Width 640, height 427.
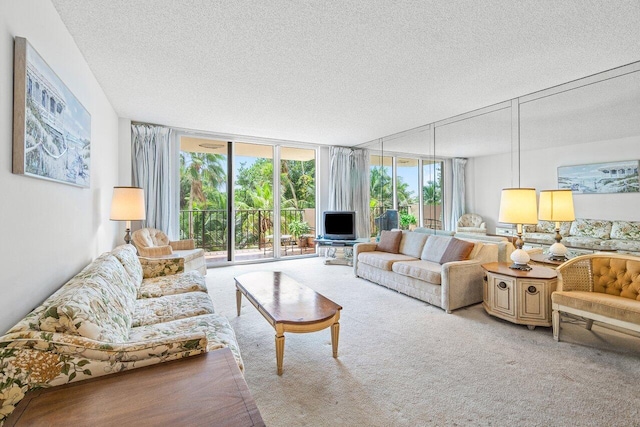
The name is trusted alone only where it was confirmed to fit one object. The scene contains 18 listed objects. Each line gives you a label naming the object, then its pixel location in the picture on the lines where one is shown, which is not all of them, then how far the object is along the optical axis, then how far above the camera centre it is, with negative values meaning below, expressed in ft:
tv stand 18.70 -2.16
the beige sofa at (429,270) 10.62 -2.20
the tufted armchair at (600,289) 7.14 -2.05
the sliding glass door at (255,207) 20.30 +0.68
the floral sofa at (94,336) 3.50 -1.77
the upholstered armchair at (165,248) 12.96 -1.46
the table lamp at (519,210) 9.53 +0.16
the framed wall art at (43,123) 4.64 +1.81
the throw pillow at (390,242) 15.21 -1.36
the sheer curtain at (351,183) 21.61 +2.45
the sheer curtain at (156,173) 15.31 +2.31
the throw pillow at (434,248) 12.72 -1.43
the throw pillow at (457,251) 11.37 -1.38
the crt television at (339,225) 19.39 -0.59
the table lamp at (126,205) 11.06 +0.45
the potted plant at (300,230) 21.76 -1.02
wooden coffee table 6.66 -2.32
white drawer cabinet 8.90 -2.48
